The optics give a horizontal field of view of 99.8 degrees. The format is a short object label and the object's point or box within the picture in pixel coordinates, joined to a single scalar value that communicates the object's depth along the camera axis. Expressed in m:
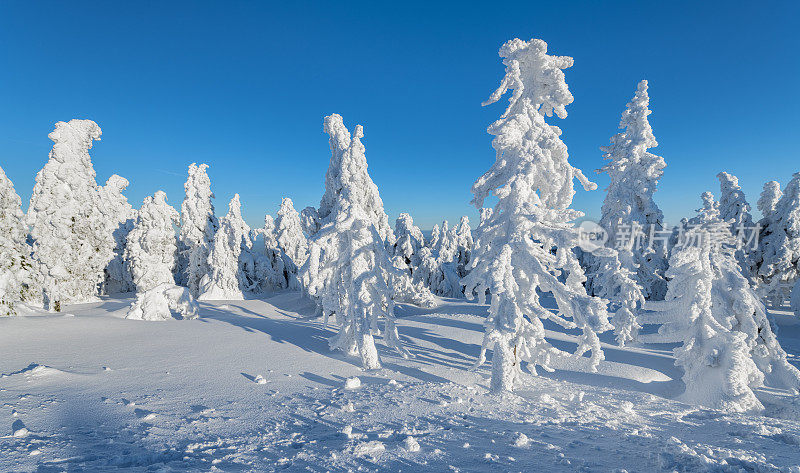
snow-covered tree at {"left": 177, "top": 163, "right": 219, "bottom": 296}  29.72
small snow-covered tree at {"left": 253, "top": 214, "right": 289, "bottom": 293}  36.62
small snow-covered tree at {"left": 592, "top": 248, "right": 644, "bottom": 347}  15.33
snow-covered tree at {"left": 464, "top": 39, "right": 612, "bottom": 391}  8.57
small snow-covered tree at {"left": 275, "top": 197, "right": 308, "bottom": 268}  43.06
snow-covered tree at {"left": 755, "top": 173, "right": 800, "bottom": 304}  23.75
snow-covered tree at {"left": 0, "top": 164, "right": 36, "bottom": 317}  15.47
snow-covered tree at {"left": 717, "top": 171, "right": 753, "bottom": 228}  25.64
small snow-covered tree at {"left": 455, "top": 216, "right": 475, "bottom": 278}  47.82
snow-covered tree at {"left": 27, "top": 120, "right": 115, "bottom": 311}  20.47
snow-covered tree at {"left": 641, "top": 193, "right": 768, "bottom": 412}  9.25
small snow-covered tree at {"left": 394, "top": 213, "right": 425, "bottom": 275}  35.03
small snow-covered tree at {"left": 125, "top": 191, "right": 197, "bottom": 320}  24.72
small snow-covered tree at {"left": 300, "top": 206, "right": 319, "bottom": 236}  12.67
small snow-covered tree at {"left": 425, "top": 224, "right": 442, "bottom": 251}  42.67
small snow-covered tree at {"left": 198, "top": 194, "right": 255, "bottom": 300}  29.30
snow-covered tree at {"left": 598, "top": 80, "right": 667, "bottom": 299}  20.28
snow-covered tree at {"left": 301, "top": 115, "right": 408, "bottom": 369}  10.43
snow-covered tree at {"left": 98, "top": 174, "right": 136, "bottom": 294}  35.38
